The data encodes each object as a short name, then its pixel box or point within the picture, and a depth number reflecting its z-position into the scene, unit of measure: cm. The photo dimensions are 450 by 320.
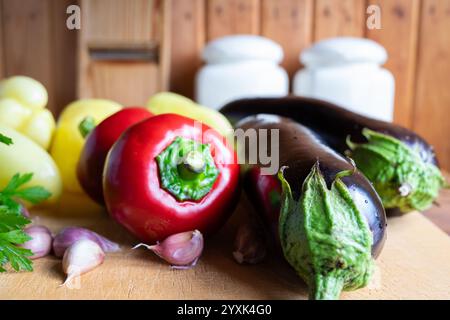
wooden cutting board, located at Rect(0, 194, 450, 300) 43
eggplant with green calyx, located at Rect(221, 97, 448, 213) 60
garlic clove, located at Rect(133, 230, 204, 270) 49
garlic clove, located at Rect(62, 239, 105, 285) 46
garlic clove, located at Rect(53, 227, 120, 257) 52
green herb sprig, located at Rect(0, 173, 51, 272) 45
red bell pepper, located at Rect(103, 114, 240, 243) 52
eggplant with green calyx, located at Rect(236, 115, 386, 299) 38
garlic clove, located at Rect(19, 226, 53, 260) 51
